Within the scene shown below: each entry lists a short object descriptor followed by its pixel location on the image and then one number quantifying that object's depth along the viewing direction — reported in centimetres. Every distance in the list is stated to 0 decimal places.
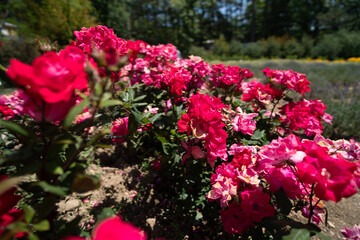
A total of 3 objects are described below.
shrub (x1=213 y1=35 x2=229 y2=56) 1817
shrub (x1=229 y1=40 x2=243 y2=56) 1811
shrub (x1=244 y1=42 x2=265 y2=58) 1648
